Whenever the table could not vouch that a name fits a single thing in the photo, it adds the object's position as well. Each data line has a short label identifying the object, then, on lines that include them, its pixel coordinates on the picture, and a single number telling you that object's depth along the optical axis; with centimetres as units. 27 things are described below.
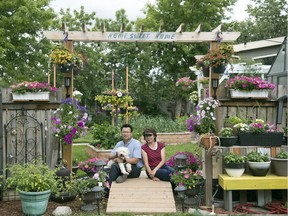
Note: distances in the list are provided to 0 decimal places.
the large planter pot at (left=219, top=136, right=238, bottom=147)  568
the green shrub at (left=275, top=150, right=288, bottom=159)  547
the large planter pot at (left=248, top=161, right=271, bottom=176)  535
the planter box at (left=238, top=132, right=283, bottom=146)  573
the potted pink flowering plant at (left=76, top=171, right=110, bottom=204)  543
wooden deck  514
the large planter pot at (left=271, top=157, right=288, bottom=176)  536
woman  605
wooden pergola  622
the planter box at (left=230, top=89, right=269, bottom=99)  620
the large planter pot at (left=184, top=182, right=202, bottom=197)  575
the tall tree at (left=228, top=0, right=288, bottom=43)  2752
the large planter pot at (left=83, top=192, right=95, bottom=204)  542
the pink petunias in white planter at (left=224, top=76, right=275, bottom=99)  614
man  597
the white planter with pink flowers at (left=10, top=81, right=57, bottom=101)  601
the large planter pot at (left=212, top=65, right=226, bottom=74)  600
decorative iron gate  611
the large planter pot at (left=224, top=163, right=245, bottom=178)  538
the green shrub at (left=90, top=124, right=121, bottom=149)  990
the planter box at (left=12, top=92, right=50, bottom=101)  602
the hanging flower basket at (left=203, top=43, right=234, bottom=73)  593
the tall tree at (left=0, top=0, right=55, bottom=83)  1507
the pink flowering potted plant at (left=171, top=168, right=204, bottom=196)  570
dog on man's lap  585
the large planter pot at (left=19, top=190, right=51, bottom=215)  491
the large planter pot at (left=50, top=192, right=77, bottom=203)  564
